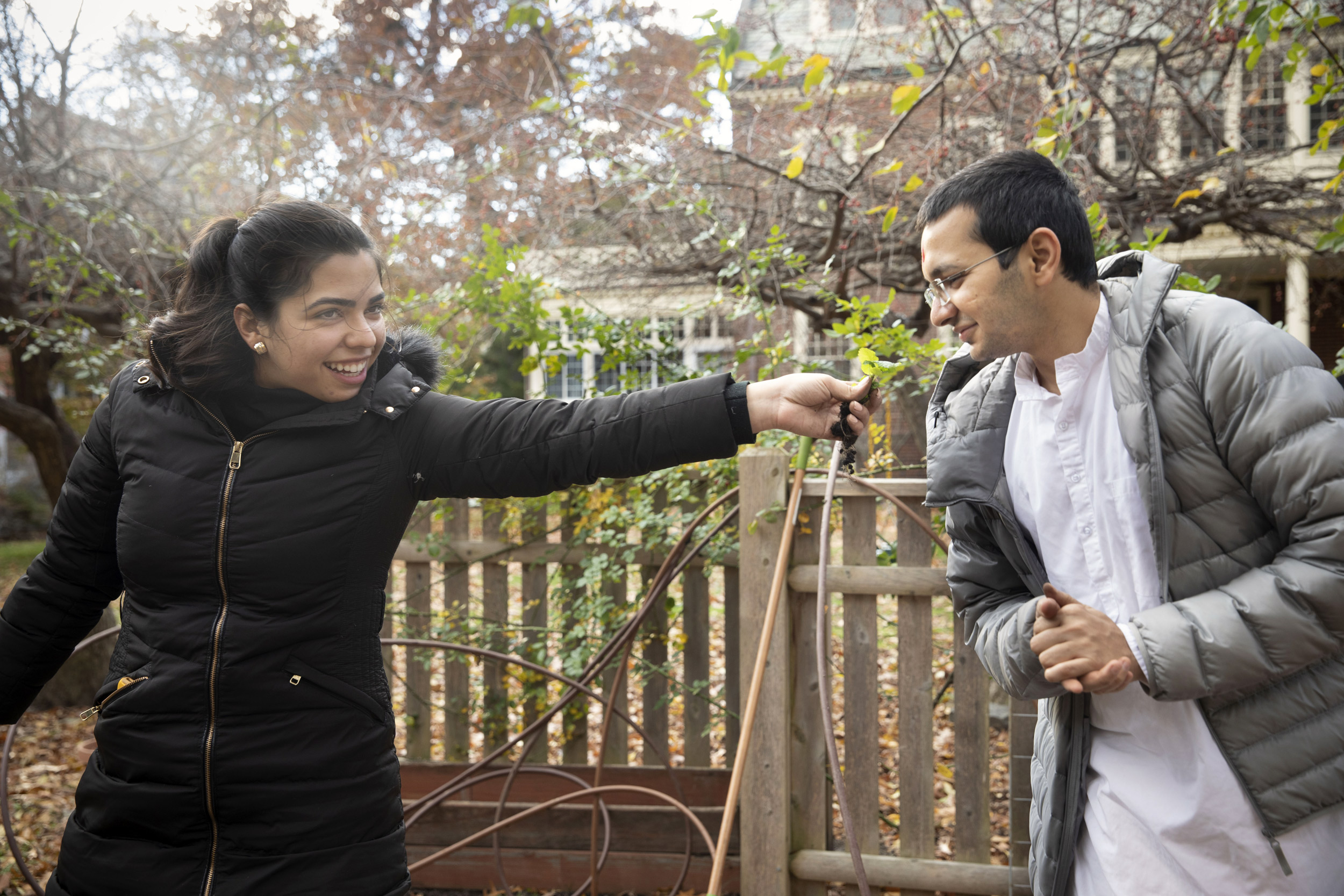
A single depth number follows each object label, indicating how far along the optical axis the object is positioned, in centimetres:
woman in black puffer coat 158
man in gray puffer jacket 146
